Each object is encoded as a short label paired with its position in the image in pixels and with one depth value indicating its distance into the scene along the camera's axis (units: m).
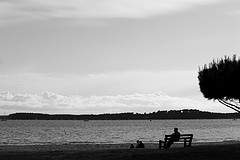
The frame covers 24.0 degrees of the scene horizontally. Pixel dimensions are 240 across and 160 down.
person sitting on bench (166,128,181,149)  36.47
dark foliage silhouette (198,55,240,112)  34.03
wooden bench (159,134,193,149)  36.59
